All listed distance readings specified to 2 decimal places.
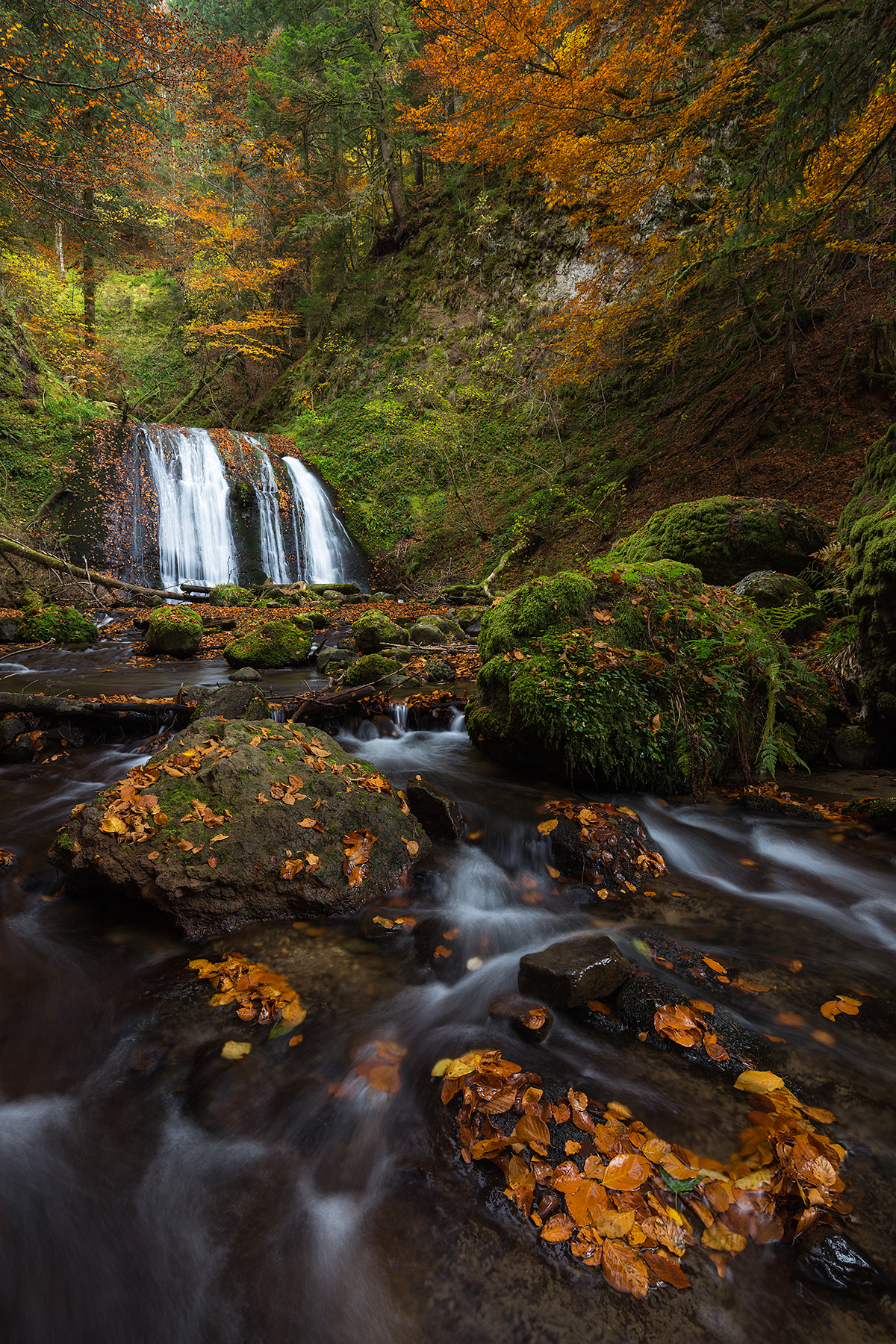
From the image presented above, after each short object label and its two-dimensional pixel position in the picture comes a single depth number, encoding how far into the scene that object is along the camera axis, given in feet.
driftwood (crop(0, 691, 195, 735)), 17.51
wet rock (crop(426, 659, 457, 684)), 24.45
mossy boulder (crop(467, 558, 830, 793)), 14.52
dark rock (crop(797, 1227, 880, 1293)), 4.89
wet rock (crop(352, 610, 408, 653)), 27.66
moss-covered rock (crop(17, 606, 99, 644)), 32.04
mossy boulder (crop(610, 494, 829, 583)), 23.65
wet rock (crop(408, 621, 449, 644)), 28.71
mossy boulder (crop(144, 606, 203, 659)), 30.12
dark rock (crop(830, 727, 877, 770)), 15.58
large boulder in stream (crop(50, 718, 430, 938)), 10.21
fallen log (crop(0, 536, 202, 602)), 36.83
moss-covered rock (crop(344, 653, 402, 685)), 22.13
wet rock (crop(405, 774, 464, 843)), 13.62
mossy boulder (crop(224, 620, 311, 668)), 27.94
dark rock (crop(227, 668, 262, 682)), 23.53
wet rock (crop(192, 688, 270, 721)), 16.76
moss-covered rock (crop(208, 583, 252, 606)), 42.47
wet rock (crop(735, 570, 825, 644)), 20.30
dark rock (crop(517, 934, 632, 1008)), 8.05
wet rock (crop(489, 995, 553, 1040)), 7.80
